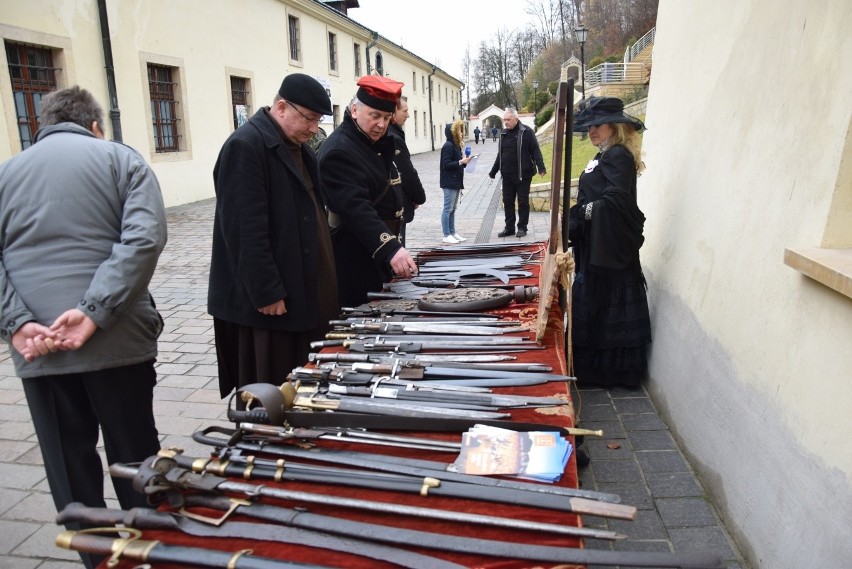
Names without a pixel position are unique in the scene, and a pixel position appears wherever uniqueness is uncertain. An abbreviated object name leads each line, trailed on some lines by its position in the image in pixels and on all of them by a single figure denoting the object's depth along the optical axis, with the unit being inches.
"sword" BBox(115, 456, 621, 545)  51.1
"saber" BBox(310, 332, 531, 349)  90.4
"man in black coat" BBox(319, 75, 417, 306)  116.5
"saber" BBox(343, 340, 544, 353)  88.6
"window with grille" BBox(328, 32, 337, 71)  953.6
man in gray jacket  79.4
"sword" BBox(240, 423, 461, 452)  62.8
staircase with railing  1155.3
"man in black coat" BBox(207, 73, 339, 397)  100.3
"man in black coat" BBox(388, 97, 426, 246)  160.2
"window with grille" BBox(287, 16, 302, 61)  813.9
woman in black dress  137.2
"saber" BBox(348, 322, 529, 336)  94.1
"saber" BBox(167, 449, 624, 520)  53.1
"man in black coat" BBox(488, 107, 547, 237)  351.6
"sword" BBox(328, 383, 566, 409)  70.9
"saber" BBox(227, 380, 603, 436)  66.2
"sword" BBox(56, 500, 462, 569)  49.3
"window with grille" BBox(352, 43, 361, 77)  1063.6
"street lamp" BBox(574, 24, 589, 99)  834.8
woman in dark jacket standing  346.6
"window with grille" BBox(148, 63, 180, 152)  528.4
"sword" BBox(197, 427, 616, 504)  54.7
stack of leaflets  58.4
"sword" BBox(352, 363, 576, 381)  77.9
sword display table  48.2
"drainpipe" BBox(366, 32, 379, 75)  1117.1
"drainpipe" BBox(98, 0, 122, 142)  454.3
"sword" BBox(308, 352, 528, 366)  82.1
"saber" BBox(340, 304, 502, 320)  103.3
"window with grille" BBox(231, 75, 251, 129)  639.8
